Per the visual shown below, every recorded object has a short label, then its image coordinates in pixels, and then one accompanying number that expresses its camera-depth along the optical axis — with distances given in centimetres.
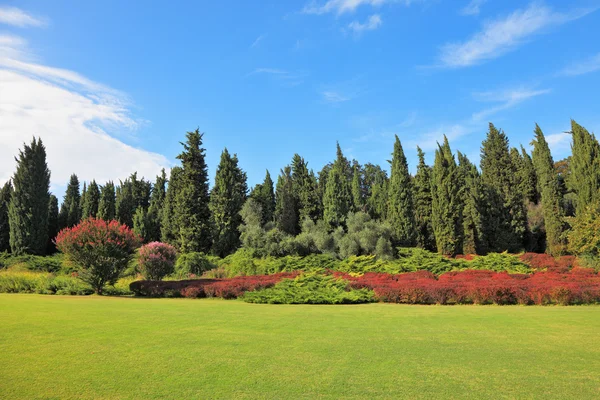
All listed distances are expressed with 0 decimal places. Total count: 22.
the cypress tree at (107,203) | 4566
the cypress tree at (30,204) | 3378
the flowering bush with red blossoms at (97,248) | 1611
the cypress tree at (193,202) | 3088
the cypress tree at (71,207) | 4784
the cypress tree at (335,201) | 3350
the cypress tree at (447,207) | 3253
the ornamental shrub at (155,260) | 2047
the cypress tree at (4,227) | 3853
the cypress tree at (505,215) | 3769
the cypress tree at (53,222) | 4415
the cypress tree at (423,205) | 3669
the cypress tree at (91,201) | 4828
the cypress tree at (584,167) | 2641
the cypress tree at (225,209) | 3350
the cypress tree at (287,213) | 3998
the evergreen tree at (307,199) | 3847
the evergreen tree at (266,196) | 4172
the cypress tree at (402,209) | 3384
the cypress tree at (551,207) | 3322
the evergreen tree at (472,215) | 3450
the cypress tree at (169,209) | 3841
